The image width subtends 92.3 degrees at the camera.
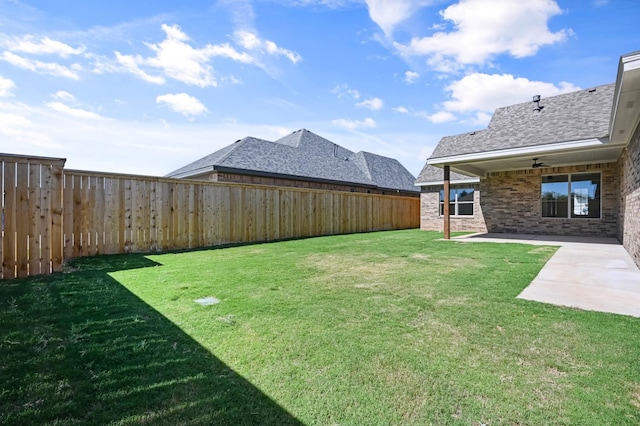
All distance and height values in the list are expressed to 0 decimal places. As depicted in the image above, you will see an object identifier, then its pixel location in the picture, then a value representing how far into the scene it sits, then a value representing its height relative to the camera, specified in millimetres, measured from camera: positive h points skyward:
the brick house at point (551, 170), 7852 +1504
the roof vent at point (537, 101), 12648 +4627
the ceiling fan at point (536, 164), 11444 +1725
